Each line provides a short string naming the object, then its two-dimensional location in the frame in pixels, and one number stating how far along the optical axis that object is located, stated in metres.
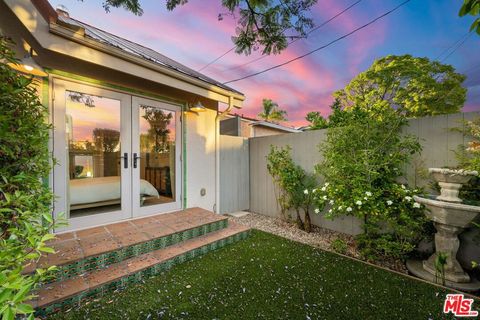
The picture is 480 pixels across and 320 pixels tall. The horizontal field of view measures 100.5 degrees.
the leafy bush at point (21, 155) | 0.97
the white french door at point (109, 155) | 2.74
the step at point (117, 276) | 1.75
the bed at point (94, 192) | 2.84
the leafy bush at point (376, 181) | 2.57
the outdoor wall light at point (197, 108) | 3.79
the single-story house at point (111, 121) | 2.35
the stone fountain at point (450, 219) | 2.06
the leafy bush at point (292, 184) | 3.93
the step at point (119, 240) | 2.05
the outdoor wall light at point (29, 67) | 2.04
